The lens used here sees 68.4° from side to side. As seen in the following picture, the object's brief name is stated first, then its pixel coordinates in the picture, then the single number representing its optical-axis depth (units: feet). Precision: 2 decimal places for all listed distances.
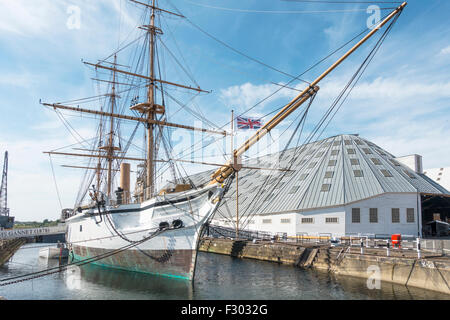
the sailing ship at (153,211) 64.16
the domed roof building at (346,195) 118.21
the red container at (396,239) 75.97
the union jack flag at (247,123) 85.81
